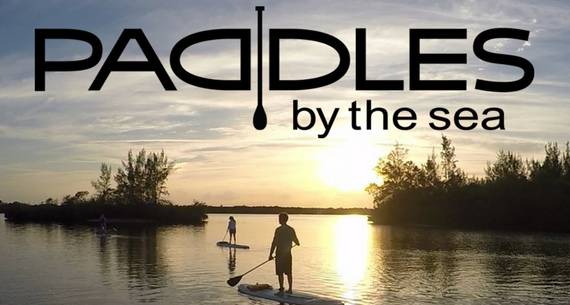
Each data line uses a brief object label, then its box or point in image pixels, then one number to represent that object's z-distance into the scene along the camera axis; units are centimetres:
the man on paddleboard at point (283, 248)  1853
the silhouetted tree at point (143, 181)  11388
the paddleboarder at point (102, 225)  5134
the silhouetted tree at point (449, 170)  10831
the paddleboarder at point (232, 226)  4044
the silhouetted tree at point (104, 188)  12050
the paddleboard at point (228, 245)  3877
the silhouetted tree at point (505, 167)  10544
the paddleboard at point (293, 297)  1690
